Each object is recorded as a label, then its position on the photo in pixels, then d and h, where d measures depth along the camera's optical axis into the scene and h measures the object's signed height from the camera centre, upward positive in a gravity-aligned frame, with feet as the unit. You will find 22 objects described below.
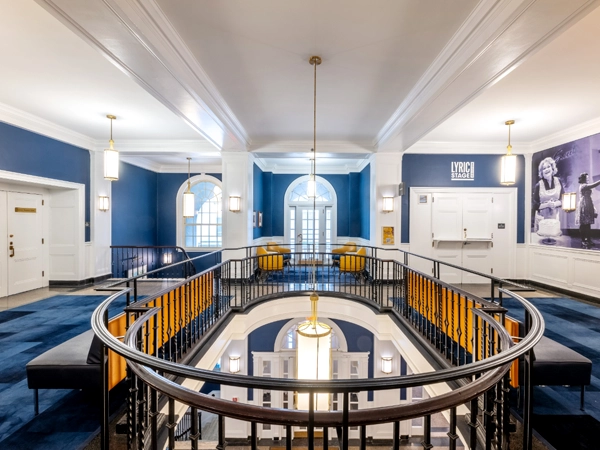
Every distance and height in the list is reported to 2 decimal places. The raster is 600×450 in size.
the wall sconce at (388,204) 23.47 +1.69
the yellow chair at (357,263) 24.52 -3.23
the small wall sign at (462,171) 24.71 +4.56
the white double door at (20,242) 20.04 -1.33
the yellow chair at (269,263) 25.18 -3.37
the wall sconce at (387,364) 22.13 -10.36
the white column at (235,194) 24.18 +2.33
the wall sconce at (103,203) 24.45 +1.76
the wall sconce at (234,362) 23.22 -10.80
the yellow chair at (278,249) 29.75 -2.51
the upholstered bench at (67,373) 8.31 -4.18
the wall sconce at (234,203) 23.90 +1.73
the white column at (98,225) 23.95 -0.10
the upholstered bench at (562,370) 8.72 -4.23
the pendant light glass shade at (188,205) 30.12 +1.97
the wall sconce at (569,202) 19.71 +1.65
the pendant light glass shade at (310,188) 22.27 +2.78
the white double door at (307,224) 34.71 +0.12
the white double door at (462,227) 24.73 -0.11
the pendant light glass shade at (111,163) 18.63 +3.85
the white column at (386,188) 23.81 +2.99
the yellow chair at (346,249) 29.32 -2.40
